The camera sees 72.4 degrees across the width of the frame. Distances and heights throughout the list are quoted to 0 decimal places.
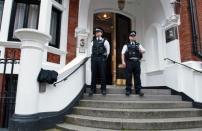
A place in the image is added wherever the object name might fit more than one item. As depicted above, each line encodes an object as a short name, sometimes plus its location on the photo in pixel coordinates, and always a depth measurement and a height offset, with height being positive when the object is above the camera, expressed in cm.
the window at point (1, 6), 448 +249
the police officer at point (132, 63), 377 +58
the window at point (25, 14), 452 +229
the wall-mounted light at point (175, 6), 446 +254
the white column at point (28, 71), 268 +24
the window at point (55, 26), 494 +205
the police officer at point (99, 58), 375 +69
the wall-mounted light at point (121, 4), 531 +305
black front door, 585 +216
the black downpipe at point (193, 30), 410 +160
